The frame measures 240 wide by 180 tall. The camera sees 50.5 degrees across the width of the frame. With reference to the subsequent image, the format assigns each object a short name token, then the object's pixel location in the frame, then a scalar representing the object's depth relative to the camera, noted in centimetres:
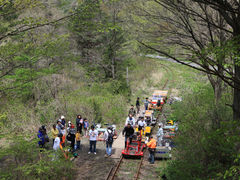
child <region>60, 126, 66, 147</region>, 1332
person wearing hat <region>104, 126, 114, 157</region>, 1321
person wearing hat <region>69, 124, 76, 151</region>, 1348
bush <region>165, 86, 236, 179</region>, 788
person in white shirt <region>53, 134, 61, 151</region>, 1182
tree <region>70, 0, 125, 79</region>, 2637
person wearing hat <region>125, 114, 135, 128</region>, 1577
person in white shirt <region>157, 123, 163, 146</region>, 1423
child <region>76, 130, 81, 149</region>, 1407
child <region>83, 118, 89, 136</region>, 1642
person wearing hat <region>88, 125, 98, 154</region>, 1345
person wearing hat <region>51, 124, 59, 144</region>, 1323
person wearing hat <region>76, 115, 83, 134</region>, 1564
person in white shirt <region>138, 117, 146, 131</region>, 1594
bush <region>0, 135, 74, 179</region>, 916
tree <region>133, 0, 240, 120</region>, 637
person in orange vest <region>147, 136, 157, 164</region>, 1276
